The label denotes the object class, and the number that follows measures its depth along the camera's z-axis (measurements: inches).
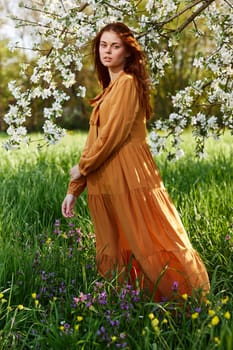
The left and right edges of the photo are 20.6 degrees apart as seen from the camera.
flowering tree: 156.0
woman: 124.4
